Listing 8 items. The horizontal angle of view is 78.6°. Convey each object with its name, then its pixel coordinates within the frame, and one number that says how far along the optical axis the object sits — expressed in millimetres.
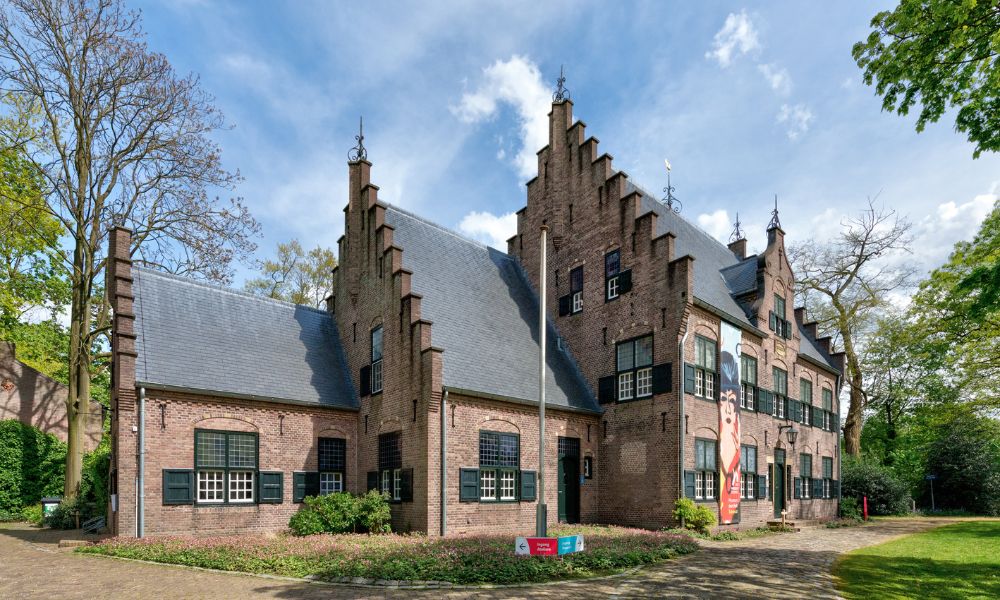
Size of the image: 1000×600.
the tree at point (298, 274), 39906
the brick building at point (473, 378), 17188
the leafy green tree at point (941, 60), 9977
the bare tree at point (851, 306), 37094
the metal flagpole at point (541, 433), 12672
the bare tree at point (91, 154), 21234
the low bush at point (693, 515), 18797
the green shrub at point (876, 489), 32750
